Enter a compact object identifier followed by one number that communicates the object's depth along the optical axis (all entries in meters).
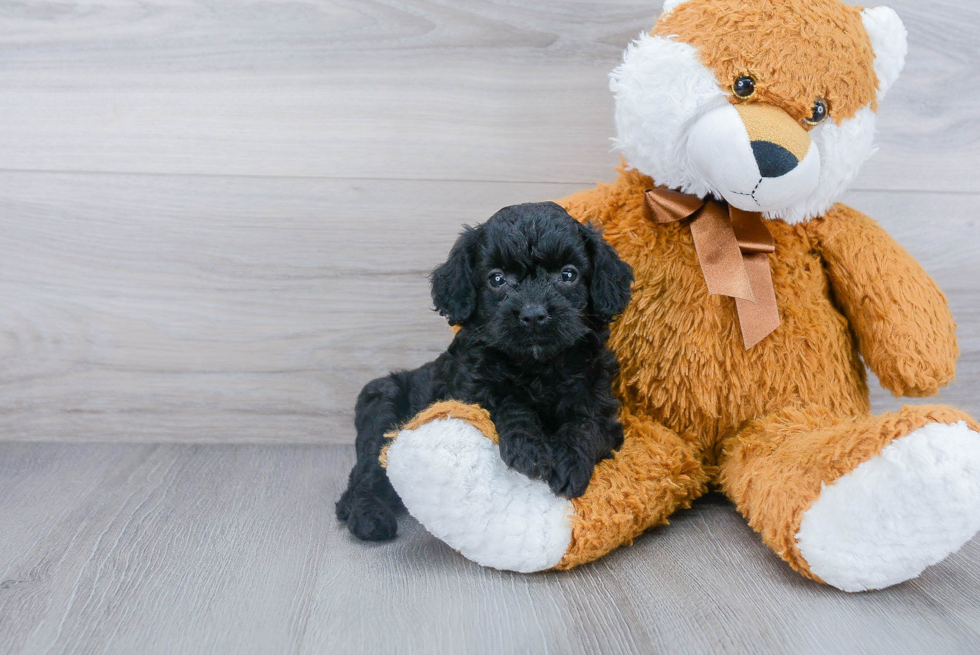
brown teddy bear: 0.98
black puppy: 1.07
